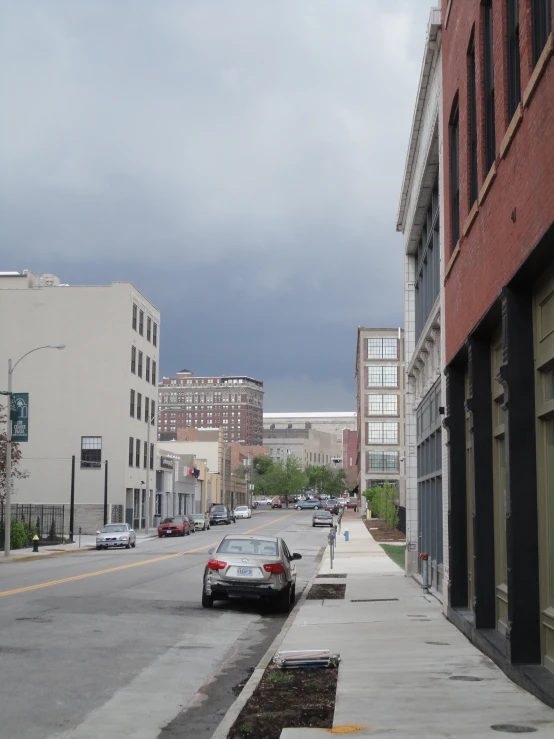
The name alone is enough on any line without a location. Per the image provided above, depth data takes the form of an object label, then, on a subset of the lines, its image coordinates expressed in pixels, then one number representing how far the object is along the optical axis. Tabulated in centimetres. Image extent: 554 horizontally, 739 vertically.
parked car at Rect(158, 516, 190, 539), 6222
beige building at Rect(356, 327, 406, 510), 10750
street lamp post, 3650
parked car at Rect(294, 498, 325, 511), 13738
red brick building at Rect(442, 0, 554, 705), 895
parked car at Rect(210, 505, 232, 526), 8294
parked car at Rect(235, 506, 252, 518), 10169
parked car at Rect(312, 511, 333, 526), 7450
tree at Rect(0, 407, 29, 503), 4291
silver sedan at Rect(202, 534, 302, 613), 1884
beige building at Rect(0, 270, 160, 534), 6938
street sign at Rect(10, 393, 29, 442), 3694
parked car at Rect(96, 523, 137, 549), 4731
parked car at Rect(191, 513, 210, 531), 7124
